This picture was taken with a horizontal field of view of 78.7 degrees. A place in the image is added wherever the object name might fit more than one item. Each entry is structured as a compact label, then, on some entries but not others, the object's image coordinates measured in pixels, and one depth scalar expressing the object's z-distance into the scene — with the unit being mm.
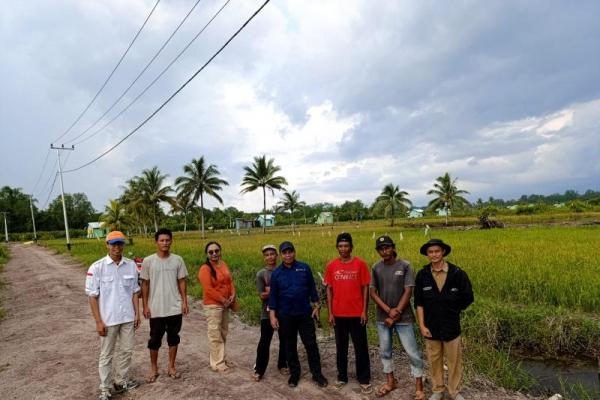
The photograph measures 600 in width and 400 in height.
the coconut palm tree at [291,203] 51125
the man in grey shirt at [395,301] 3734
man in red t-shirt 3949
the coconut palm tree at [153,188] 38750
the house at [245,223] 65888
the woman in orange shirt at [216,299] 4574
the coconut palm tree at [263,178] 38562
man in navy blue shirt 4148
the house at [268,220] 70688
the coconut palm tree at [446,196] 39531
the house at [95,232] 60312
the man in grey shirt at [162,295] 4348
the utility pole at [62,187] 28195
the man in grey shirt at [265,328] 4434
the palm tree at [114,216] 32438
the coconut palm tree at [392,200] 41000
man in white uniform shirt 4000
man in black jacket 3418
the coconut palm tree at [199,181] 38625
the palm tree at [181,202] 38906
